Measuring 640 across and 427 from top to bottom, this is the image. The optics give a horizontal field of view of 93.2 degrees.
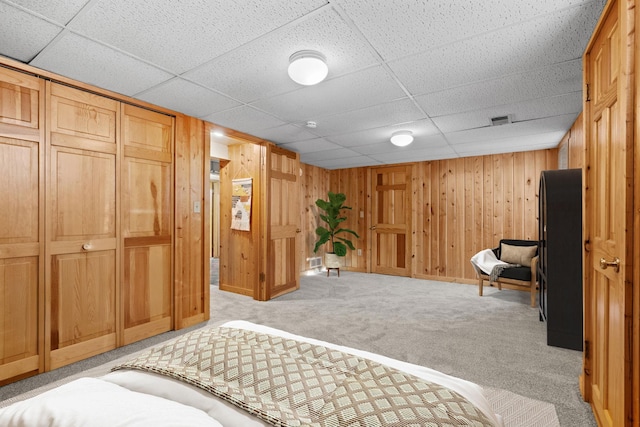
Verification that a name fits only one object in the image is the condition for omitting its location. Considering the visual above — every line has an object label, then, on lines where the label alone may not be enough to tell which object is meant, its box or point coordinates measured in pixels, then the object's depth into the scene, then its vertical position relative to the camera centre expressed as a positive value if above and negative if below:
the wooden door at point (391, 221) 6.15 -0.15
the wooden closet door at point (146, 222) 2.83 -0.08
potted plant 6.11 -0.21
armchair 4.01 -0.71
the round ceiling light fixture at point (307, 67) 2.01 +0.99
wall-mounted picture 4.52 +0.15
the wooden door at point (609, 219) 1.28 -0.03
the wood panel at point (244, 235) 4.38 -0.32
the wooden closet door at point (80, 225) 2.36 -0.09
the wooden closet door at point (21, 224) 2.12 -0.07
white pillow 0.80 -0.55
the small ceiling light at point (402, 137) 3.88 +0.98
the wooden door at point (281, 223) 4.44 -0.15
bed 0.85 -0.59
